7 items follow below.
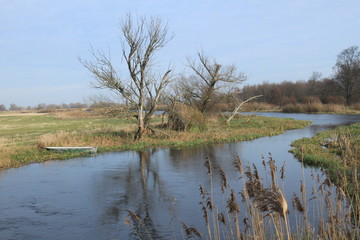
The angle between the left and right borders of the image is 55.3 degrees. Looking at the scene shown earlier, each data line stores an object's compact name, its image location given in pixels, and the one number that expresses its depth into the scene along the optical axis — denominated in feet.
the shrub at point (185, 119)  86.69
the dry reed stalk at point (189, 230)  14.90
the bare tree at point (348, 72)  212.64
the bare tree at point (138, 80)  71.83
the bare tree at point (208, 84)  109.81
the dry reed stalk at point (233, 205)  15.37
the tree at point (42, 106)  510.05
